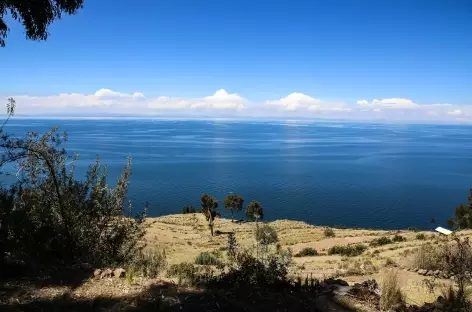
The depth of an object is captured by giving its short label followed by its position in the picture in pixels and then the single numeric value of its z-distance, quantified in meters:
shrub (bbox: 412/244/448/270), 11.73
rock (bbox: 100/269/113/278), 6.99
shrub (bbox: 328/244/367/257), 24.40
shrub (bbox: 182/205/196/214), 71.19
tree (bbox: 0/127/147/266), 7.87
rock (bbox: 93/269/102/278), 7.00
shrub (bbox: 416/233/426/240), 28.33
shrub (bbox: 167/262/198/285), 7.26
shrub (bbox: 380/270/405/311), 6.29
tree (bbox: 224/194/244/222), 64.19
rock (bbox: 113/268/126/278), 7.00
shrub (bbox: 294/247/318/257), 26.70
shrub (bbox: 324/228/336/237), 39.50
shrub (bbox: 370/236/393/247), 28.53
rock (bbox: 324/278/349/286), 7.42
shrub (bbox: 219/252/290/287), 7.14
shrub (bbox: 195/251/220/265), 17.59
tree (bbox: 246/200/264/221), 56.00
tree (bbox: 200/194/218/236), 52.22
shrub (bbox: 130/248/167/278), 7.92
